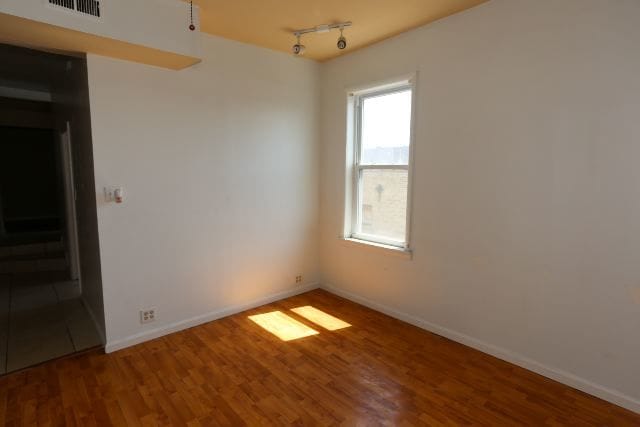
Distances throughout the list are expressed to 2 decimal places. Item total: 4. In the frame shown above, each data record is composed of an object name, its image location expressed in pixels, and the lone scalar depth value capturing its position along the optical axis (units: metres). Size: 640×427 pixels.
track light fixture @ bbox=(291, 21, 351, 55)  2.89
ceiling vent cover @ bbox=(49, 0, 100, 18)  2.02
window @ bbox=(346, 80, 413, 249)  3.35
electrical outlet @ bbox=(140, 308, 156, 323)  2.97
